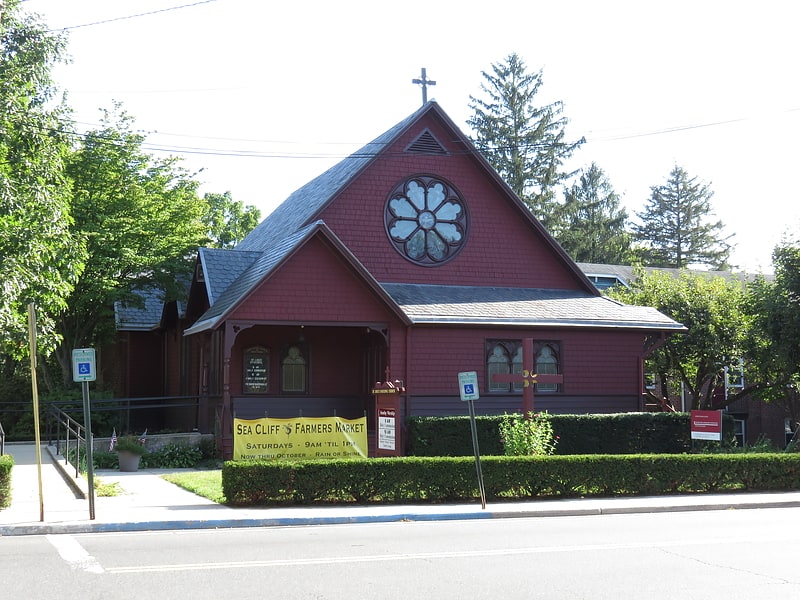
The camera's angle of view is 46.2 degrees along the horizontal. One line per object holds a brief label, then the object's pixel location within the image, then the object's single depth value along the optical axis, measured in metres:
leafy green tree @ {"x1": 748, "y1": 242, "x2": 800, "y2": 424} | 26.56
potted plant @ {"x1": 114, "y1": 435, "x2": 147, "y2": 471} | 20.94
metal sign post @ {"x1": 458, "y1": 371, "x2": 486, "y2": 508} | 15.72
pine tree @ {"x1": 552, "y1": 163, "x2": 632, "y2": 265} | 63.03
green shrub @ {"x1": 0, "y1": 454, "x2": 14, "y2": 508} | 14.30
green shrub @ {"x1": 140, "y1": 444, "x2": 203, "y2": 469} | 22.48
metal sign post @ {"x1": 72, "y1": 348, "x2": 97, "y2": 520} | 13.71
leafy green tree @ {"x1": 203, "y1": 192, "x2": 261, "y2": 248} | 55.09
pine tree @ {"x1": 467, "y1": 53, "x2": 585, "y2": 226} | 61.03
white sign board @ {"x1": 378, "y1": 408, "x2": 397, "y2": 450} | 17.50
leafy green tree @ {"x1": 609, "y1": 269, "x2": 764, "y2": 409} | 30.78
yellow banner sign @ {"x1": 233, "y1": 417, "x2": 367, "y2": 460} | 16.97
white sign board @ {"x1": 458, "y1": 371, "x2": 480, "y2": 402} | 15.74
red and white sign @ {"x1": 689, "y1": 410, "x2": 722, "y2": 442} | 21.34
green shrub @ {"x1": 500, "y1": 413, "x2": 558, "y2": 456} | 18.88
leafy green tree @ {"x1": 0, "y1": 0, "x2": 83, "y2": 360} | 19.52
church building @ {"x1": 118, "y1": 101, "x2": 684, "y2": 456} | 23.50
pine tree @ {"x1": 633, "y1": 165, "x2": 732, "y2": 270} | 80.00
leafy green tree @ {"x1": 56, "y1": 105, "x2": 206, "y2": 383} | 29.39
